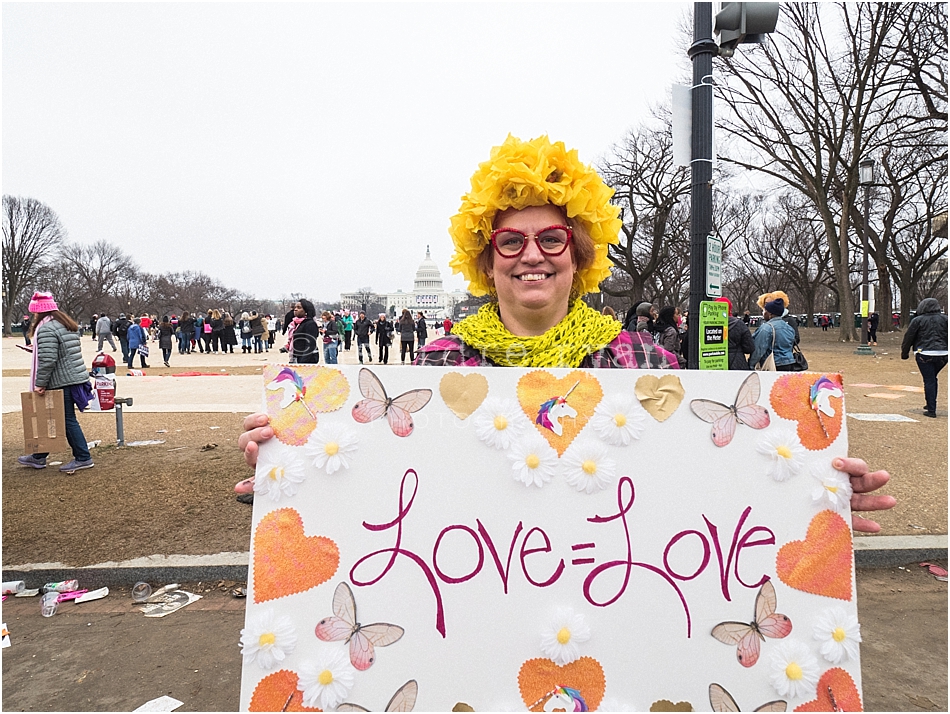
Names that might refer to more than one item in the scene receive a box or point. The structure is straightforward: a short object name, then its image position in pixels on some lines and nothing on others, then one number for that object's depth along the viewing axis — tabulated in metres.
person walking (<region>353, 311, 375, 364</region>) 17.95
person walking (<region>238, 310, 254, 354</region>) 24.53
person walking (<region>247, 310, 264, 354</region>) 22.48
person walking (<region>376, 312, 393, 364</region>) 19.58
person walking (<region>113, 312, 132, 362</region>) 20.14
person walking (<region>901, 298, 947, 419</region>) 8.35
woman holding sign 1.86
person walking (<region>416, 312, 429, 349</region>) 23.92
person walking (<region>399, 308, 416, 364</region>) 17.42
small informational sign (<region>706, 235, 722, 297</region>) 4.72
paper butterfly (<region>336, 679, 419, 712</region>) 1.30
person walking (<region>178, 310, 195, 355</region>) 23.39
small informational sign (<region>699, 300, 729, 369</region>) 4.70
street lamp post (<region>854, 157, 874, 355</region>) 17.16
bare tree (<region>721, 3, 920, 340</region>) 18.89
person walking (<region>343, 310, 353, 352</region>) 23.77
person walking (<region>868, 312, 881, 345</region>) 25.52
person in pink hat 5.50
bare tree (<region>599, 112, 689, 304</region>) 26.03
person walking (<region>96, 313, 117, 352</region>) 18.05
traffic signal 4.34
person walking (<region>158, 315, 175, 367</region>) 17.91
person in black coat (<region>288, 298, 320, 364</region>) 7.85
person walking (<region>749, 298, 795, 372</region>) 7.23
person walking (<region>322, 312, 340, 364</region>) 14.79
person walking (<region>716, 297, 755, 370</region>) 8.21
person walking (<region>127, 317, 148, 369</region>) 16.45
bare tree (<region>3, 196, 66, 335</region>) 45.94
